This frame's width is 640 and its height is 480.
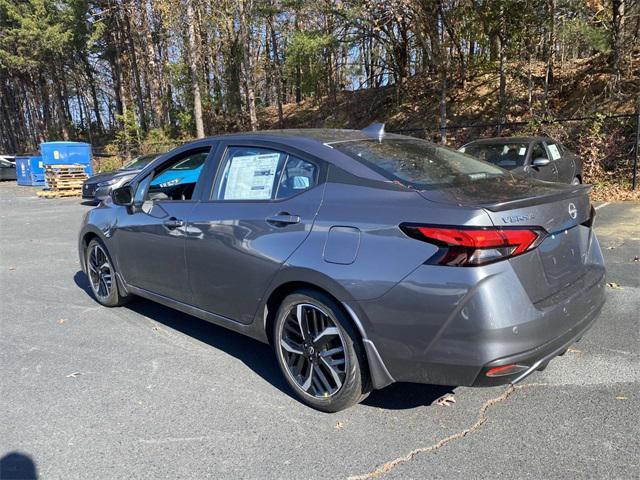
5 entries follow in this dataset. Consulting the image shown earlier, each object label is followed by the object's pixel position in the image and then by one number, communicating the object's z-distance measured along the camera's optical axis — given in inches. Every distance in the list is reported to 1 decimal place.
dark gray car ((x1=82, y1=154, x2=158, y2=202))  513.7
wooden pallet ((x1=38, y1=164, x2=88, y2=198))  673.0
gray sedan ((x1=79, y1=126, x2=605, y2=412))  94.4
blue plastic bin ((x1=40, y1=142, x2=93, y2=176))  700.7
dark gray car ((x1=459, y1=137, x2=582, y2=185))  346.1
